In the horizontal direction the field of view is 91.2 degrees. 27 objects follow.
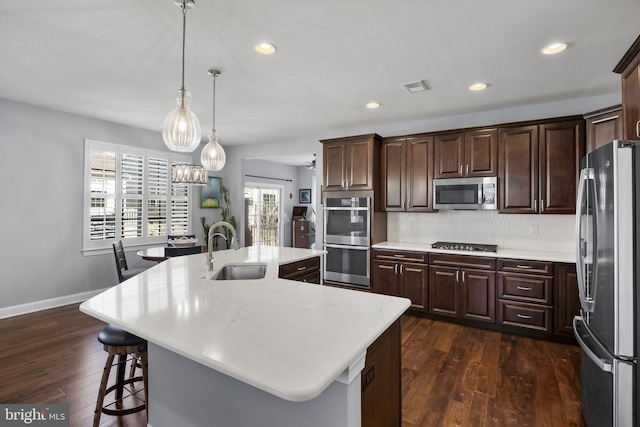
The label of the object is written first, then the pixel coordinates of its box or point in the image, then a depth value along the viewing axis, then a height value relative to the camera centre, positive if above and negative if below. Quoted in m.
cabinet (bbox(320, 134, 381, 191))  4.31 +0.78
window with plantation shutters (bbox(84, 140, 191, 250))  4.51 +0.29
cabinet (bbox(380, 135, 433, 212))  4.13 +0.60
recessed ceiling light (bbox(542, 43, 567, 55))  2.36 +1.31
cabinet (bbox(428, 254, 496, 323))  3.52 -0.81
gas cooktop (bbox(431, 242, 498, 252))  3.75 -0.36
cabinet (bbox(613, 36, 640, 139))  1.95 +0.85
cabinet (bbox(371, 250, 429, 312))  3.89 -0.74
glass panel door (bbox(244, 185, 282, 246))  7.84 +0.08
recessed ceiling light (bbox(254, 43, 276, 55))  2.40 +1.31
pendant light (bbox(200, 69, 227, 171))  3.07 +0.60
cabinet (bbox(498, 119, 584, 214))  3.35 +0.58
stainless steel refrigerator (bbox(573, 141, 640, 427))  1.50 -0.35
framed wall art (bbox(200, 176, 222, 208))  6.00 +0.43
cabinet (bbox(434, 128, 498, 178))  3.73 +0.79
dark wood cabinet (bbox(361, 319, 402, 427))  1.33 -0.77
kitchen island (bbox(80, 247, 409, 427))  0.98 -0.45
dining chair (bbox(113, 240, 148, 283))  3.54 -0.59
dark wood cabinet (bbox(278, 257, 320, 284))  2.79 -0.52
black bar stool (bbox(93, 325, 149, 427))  1.75 -0.74
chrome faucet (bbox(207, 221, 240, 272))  2.32 -0.30
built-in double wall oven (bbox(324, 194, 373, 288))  4.31 -0.30
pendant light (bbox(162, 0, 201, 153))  2.00 +0.58
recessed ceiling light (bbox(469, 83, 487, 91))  3.15 +1.35
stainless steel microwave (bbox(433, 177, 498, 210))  3.73 +0.31
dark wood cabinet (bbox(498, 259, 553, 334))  3.24 -0.81
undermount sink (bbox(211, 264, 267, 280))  2.56 -0.46
